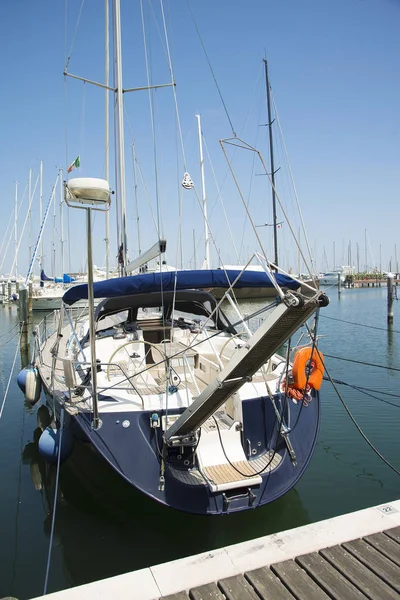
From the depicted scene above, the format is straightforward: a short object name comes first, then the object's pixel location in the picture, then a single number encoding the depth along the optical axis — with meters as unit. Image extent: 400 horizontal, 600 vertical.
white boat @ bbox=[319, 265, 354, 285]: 81.08
